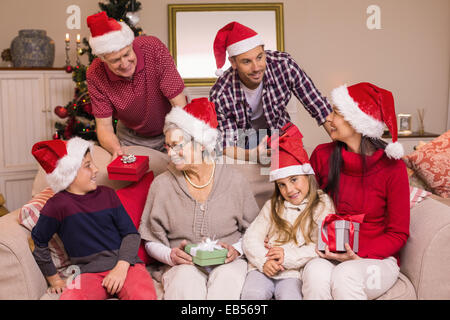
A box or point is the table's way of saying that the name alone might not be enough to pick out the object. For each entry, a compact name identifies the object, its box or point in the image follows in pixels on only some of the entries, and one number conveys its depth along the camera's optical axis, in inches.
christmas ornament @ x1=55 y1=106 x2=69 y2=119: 159.3
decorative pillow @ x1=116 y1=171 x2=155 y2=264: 82.0
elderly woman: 76.9
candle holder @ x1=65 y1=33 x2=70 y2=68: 165.8
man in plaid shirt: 95.2
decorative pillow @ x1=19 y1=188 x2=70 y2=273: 74.8
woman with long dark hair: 69.8
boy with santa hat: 71.0
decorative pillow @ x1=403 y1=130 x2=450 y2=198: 97.7
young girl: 73.4
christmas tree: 154.9
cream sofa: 68.6
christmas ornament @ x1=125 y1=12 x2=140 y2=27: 153.0
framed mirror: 186.4
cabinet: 165.9
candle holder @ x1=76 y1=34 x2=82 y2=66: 159.5
